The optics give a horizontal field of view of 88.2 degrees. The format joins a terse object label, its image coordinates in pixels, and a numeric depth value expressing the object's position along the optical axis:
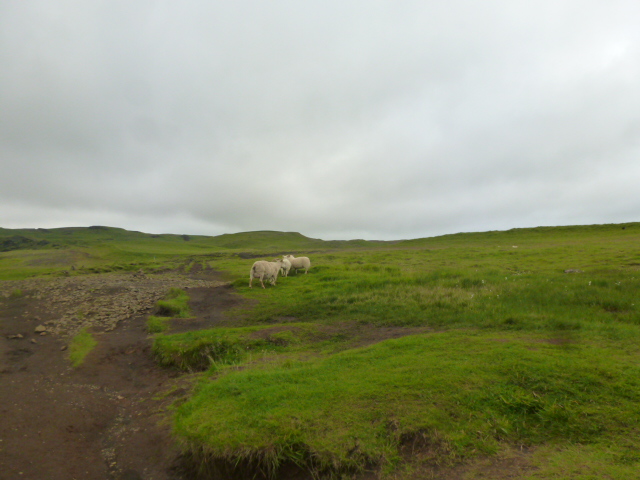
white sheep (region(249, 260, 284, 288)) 22.70
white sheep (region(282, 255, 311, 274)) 28.62
